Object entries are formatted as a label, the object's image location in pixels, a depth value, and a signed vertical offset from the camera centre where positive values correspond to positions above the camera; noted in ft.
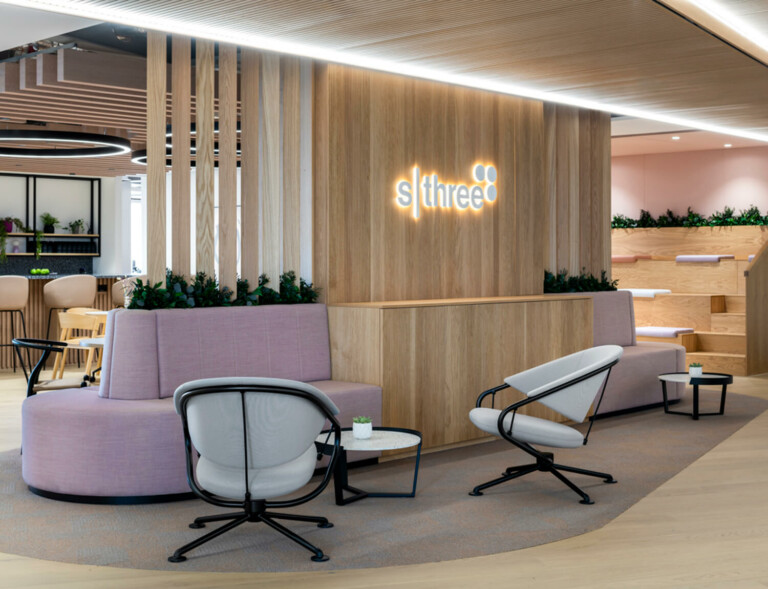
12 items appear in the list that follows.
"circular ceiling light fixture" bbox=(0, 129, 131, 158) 36.11 +6.10
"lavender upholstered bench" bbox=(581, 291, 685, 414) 28.40 -2.82
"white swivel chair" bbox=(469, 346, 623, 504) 17.56 -3.04
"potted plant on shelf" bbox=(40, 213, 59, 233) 54.54 +3.67
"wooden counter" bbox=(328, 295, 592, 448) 21.22 -1.91
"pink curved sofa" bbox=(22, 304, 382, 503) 17.20 -2.53
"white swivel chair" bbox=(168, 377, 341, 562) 13.33 -2.48
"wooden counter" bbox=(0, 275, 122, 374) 37.47 -1.78
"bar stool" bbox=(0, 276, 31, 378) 35.88 -0.53
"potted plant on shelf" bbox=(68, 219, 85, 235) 56.03 +3.49
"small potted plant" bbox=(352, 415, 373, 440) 17.16 -2.97
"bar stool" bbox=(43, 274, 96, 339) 37.73 -0.53
